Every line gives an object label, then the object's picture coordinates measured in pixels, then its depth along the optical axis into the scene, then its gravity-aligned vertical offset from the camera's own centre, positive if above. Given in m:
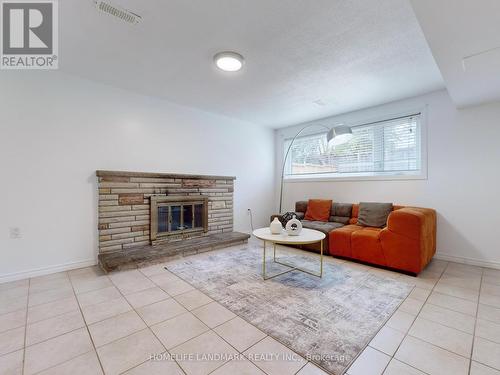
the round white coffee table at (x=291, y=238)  2.62 -0.59
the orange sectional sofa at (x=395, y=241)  2.76 -0.72
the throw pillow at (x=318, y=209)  4.34 -0.43
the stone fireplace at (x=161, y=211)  3.26 -0.38
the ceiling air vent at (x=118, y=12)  1.84 +1.44
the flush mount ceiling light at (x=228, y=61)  2.49 +1.39
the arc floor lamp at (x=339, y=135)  3.54 +0.80
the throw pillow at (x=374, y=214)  3.59 -0.43
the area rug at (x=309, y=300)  1.63 -1.07
